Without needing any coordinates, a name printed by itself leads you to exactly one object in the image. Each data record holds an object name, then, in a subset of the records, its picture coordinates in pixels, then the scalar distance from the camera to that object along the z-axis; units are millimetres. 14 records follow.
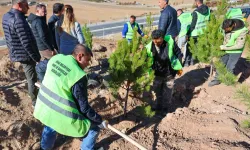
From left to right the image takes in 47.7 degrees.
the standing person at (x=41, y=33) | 4398
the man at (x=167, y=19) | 5699
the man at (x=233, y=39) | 5359
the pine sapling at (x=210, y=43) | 5686
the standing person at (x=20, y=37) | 4105
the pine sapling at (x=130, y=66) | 4328
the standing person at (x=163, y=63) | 4778
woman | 4449
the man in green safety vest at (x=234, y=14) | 6344
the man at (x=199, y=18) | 6736
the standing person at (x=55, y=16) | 4738
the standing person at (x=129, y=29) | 7996
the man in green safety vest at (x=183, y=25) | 7098
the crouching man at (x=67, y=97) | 3033
